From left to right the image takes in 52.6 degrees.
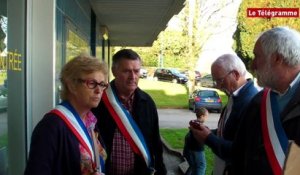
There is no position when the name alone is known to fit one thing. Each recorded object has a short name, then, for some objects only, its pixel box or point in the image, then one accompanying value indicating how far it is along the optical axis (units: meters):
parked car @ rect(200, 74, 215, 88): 27.63
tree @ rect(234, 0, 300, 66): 15.44
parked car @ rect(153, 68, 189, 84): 31.03
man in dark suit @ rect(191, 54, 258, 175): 2.36
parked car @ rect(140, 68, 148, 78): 32.98
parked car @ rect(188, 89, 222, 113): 18.57
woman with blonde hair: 1.58
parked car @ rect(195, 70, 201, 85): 28.02
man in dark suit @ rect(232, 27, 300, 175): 1.78
